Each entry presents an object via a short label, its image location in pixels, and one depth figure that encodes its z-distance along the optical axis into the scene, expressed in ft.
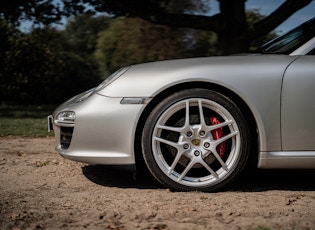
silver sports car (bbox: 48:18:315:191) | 10.91
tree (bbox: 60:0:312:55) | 40.22
